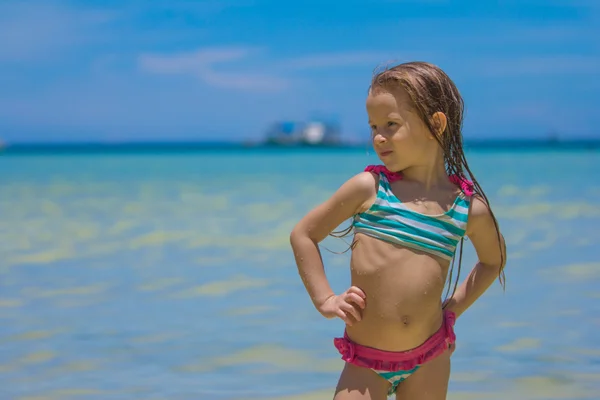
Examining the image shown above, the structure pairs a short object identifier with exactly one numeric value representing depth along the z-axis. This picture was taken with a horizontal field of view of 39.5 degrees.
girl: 2.25
